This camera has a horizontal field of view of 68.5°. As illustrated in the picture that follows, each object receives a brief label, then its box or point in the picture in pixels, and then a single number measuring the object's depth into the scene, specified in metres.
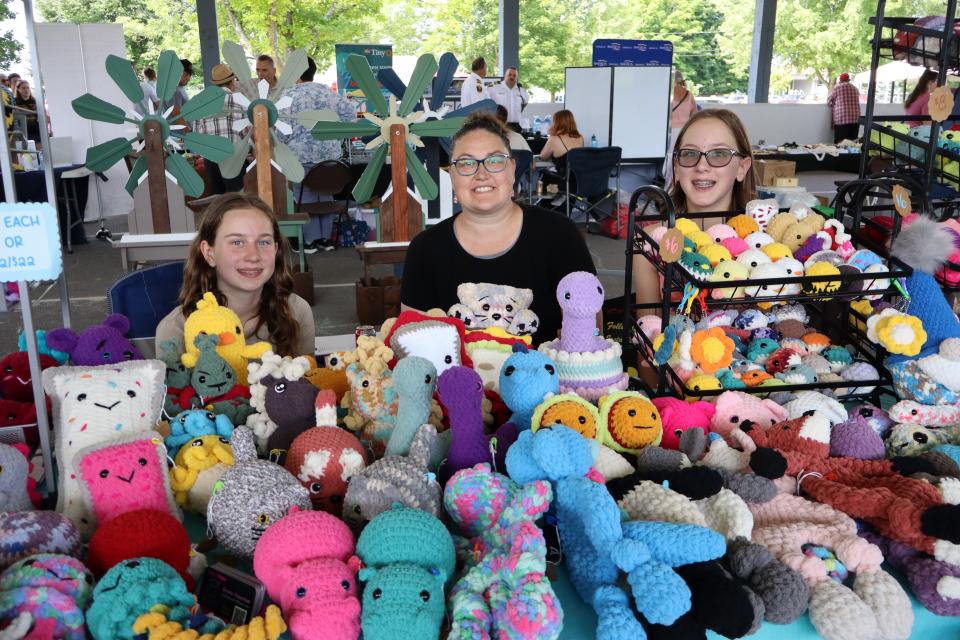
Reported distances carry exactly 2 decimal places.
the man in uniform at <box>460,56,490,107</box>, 7.58
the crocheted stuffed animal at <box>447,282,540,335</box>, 1.52
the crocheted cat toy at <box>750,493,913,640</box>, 0.74
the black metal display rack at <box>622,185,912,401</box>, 1.14
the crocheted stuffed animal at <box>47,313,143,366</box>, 1.15
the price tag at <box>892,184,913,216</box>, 1.23
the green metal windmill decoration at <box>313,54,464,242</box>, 2.61
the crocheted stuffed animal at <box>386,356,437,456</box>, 0.93
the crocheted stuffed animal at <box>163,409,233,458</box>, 1.02
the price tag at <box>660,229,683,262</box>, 1.12
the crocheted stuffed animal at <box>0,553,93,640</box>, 0.67
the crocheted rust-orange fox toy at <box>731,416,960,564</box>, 0.80
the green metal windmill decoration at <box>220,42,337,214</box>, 2.71
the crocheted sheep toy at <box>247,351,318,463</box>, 1.03
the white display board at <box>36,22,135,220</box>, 7.14
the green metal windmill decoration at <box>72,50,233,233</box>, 2.52
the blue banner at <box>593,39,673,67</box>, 7.82
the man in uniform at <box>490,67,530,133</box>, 8.28
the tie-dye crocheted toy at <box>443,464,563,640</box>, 0.67
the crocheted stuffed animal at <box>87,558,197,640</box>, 0.68
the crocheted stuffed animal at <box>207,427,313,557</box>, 0.83
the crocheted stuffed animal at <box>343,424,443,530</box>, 0.82
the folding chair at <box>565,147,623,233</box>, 5.99
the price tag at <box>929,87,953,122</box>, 1.87
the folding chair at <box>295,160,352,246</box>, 5.04
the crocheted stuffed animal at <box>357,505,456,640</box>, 0.67
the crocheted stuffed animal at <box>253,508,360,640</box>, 0.69
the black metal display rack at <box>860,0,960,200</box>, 2.29
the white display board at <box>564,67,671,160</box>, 6.84
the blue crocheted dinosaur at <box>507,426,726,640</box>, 0.70
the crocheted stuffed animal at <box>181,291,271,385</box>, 1.22
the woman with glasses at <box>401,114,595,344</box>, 1.71
